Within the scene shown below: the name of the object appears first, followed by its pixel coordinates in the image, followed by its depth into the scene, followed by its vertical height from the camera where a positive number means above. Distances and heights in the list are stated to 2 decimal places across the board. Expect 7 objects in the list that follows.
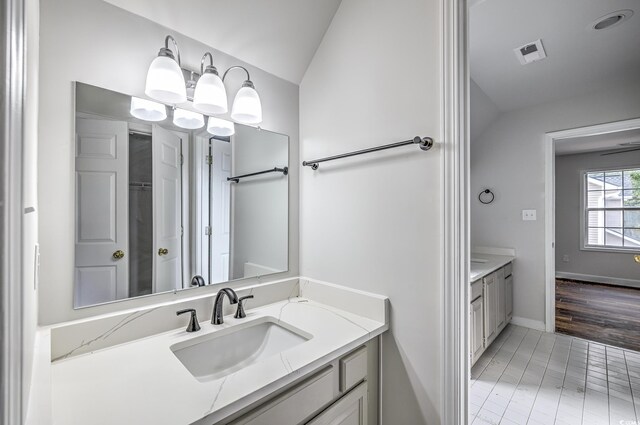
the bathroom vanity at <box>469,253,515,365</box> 2.10 -0.72
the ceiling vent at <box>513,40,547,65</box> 2.00 +1.19
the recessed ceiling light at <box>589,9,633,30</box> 1.68 +1.19
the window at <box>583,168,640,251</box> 4.53 +0.08
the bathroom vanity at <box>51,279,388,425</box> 0.75 -0.50
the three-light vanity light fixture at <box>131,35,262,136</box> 1.10 +0.50
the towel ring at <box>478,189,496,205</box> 3.21 +0.19
